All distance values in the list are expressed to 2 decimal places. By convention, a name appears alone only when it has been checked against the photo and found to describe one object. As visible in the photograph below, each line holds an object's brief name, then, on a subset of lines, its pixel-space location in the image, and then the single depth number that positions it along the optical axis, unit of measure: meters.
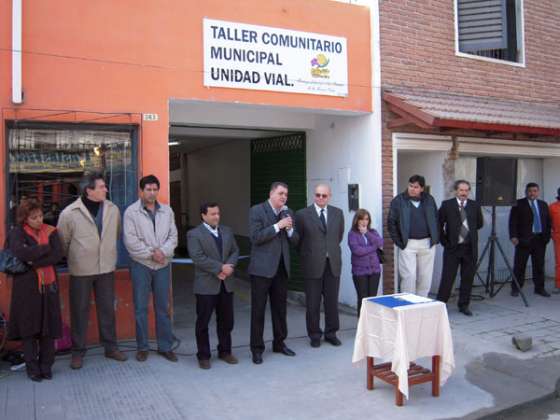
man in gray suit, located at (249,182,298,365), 5.63
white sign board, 6.62
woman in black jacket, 4.91
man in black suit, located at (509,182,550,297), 8.66
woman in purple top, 6.58
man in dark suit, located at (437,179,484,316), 7.31
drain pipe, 5.52
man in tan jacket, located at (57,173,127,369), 5.34
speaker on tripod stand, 7.71
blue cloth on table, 4.59
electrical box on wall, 7.89
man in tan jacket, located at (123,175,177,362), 5.52
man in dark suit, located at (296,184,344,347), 6.11
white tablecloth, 4.38
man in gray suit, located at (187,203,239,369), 5.36
